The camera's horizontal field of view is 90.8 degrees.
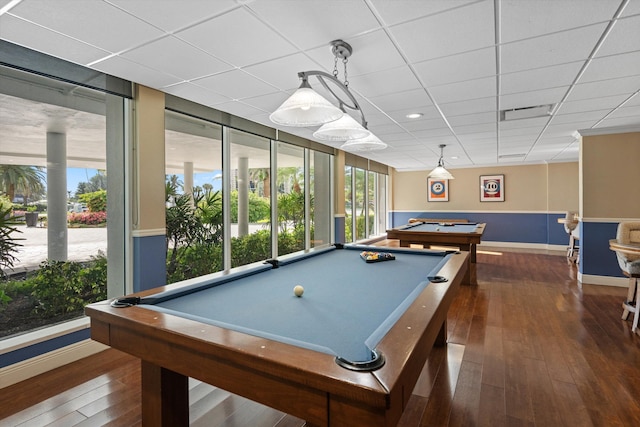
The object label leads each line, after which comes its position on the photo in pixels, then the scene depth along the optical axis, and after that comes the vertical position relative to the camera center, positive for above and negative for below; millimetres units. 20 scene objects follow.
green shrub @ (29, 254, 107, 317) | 2572 -635
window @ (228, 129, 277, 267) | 4422 +201
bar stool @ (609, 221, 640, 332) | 3006 -501
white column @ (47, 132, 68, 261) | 2621 +130
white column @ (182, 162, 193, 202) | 3754 +399
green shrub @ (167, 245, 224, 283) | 3639 -624
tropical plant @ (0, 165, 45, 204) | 2346 +249
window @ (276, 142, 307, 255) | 5301 +235
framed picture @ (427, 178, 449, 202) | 9508 +618
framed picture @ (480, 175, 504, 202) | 8766 +622
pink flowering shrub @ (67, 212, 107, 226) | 2799 -60
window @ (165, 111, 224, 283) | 3604 +173
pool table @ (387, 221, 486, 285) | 4762 -426
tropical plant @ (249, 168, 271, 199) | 4824 +519
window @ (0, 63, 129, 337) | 2395 +109
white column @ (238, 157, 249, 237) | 4539 +219
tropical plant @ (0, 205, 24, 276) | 2330 -214
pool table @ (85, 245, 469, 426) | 875 -459
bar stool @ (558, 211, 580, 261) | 6343 -405
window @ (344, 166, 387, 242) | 7641 +199
